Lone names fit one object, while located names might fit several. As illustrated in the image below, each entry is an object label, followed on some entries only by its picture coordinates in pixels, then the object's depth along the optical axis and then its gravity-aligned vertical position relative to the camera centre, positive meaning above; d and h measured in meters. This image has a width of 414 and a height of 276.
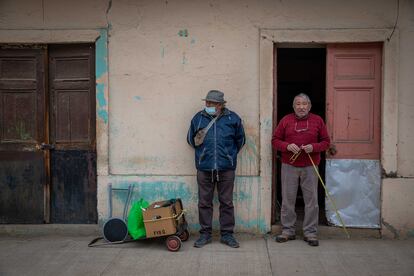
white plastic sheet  6.00 -0.85
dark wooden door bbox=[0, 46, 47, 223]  6.30 -0.19
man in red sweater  5.64 -0.39
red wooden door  6.02 +0.32
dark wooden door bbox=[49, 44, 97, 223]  6.27 -0.14
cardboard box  5.45 -1.13
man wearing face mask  5.64 -0.40
